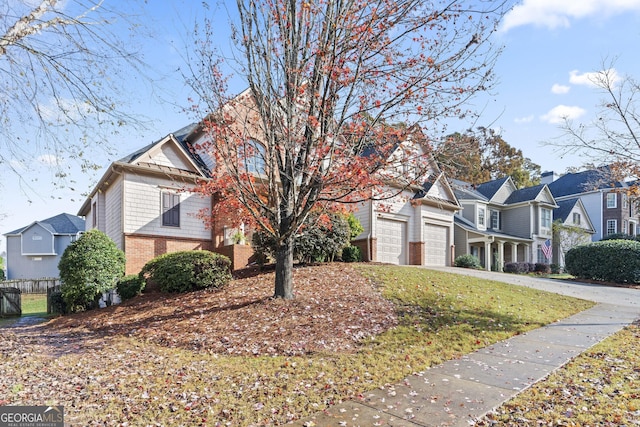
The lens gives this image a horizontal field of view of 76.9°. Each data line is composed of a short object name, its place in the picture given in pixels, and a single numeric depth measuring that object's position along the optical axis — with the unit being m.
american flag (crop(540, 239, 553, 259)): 27.48
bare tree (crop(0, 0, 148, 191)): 6.26
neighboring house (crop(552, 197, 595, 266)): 30.76
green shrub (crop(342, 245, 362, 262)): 16.69
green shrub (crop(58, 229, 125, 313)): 11.83
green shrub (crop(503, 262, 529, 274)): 25.73
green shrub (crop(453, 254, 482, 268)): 22.72
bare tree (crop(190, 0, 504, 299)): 7.97
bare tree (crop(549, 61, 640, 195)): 10.46
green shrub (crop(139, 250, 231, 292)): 11.57
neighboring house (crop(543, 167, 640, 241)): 37.47
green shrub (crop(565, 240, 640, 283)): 17.95
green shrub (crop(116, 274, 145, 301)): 12.48
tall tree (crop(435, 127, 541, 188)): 38.10
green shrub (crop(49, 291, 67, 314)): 12.71
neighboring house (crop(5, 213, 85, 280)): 34.00
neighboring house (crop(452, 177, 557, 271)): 27.22
